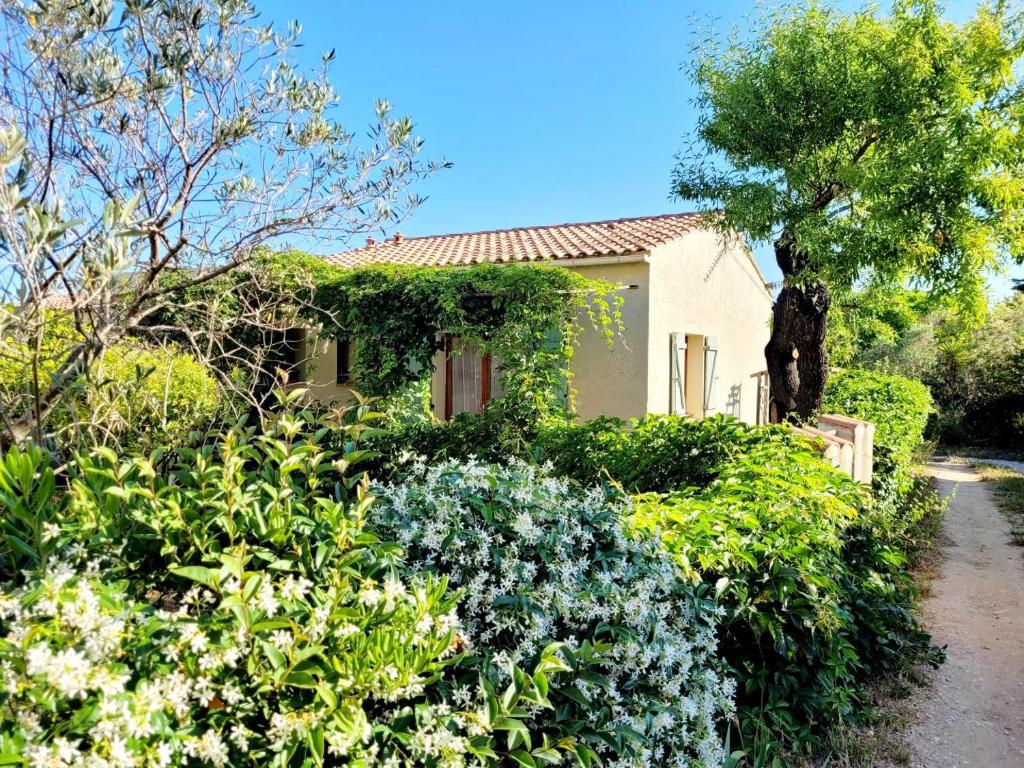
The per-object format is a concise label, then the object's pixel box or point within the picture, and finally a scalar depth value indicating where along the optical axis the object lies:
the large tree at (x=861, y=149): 6.39
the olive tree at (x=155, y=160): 2.74
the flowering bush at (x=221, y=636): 1.17
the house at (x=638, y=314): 10.00
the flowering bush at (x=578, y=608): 1.91
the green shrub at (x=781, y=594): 2.86
